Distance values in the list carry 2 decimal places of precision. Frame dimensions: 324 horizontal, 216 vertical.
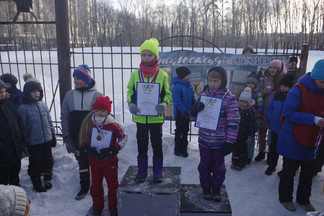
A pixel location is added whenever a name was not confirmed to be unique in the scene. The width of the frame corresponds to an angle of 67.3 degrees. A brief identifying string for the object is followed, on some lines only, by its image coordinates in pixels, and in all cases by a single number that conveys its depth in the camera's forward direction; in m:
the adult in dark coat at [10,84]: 4.15
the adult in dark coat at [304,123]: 2.75
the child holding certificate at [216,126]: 2.76
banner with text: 4.88
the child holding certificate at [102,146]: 2.81
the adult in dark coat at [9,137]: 3.15
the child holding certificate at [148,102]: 2.93
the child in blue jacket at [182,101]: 4.34
